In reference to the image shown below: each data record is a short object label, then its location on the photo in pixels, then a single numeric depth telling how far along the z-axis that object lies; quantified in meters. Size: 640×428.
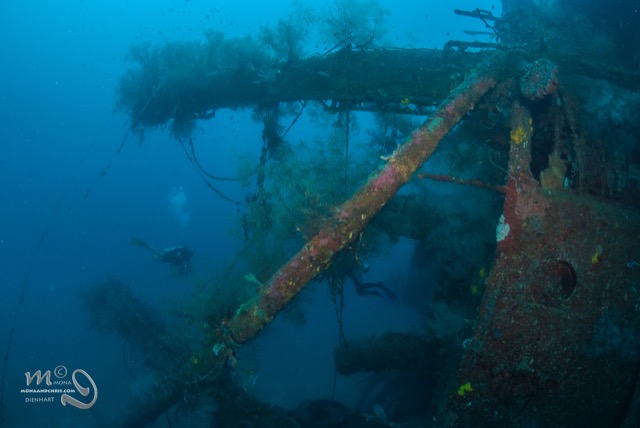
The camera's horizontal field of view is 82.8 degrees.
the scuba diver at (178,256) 12.10
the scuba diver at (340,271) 6.34
